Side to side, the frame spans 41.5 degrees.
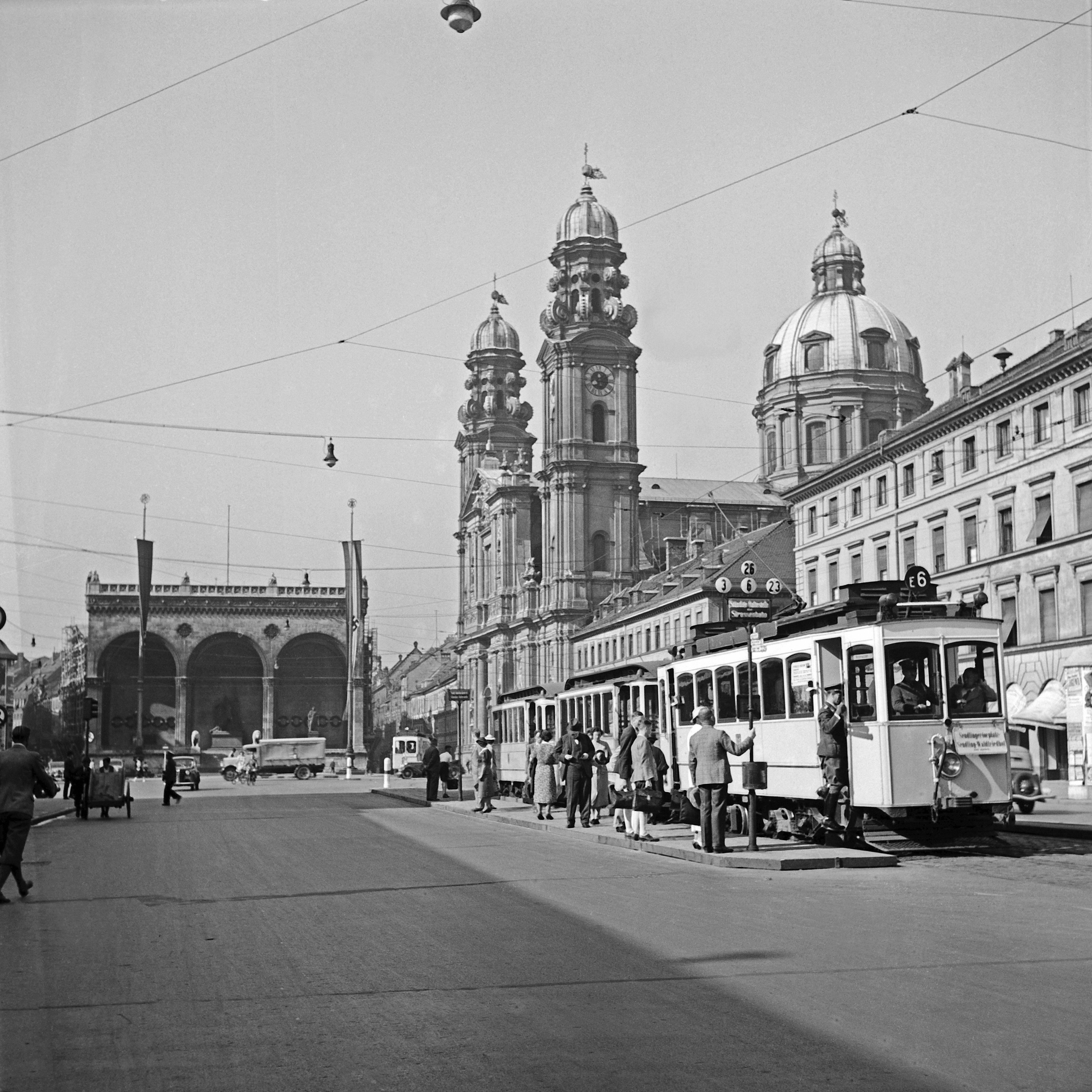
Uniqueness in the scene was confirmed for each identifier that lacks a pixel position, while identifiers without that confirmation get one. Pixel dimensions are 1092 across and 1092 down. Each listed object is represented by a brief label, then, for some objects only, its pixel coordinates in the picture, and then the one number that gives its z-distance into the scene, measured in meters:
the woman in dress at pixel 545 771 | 25.67
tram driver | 17.67
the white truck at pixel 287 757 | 82.62
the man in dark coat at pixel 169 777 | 37.88
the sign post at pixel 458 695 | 36.16
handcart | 30.06
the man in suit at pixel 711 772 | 17.36
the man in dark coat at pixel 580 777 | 23.94
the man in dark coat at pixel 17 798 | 13.43
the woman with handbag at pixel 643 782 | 19.81
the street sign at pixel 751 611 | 23.06
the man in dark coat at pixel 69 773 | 36.00
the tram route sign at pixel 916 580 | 19.55
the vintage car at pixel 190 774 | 59.09
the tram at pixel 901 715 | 17.41
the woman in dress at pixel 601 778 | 25.16
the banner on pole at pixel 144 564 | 63.19
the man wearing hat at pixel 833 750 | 18.06
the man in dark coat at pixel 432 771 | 36.25
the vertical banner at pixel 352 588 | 67.94
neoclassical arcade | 107.56
